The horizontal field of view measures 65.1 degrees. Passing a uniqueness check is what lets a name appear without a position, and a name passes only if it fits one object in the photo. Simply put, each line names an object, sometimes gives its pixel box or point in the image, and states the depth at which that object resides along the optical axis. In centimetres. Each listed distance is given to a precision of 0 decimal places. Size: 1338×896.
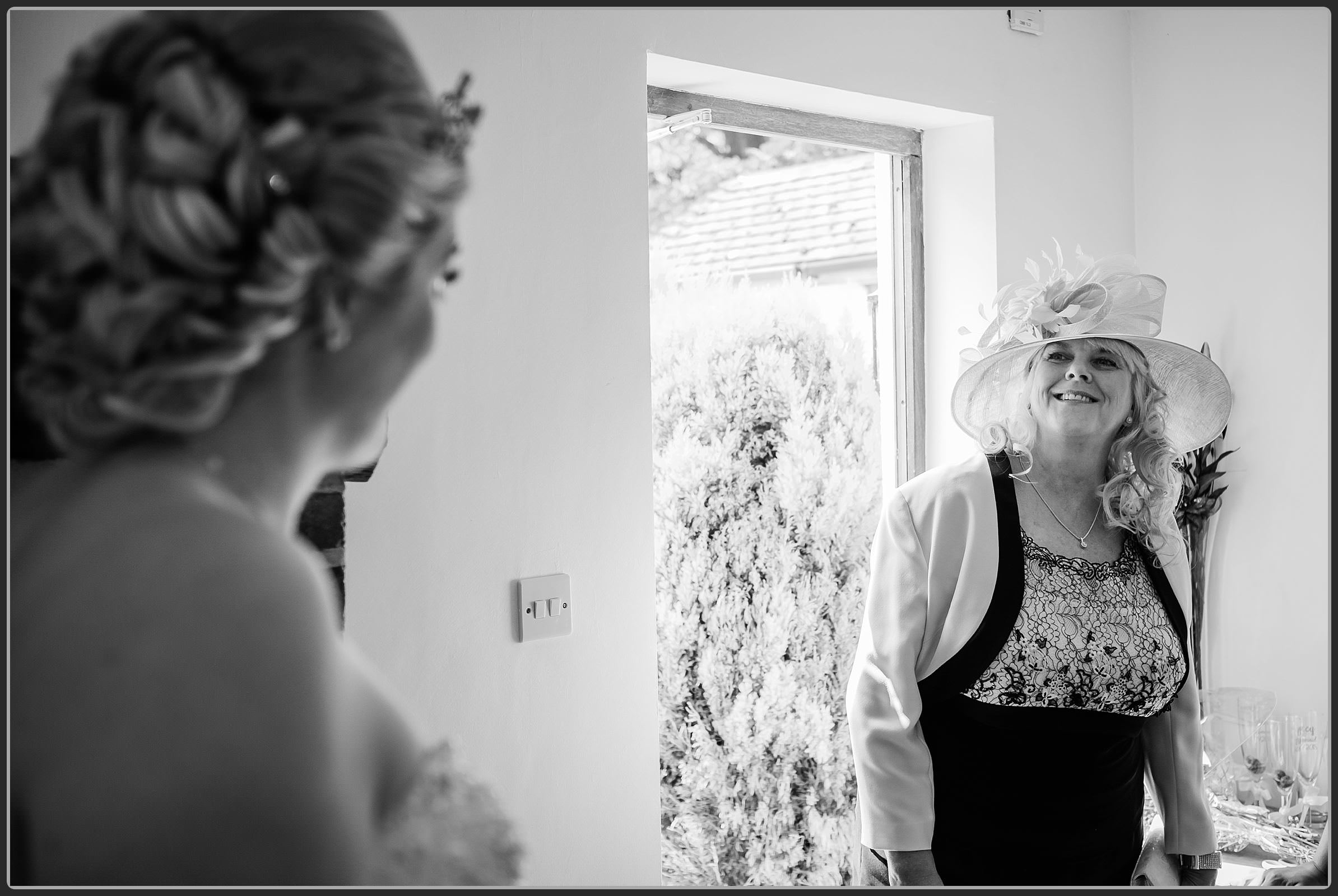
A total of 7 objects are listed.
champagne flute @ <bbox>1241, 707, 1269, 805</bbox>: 208
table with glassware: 198
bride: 69
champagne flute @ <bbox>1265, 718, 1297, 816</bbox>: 205
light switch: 149
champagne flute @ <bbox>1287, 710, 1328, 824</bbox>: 205
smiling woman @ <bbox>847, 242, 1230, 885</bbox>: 146
